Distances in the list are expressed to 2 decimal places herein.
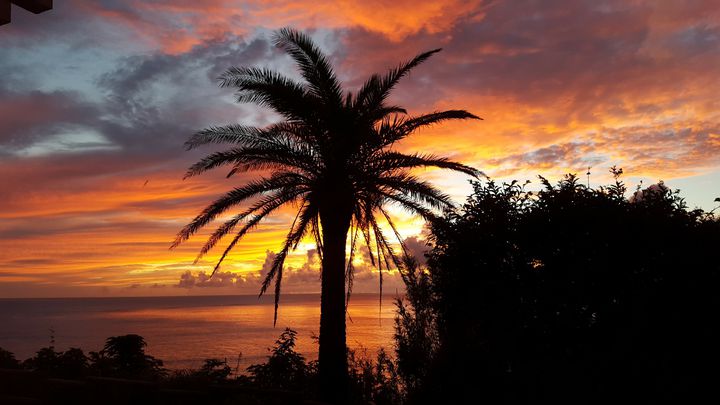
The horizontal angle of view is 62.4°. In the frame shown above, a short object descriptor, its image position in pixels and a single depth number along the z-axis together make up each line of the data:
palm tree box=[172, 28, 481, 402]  14.40
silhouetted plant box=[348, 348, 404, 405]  14.63
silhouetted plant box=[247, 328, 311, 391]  15.28
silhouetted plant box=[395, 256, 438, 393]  15.04
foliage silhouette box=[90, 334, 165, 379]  15.50
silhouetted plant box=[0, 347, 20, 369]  13.48
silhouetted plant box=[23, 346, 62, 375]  14.16
